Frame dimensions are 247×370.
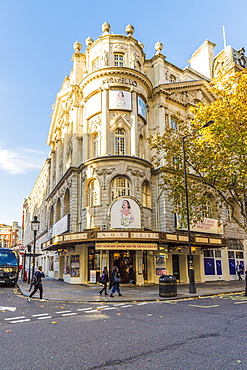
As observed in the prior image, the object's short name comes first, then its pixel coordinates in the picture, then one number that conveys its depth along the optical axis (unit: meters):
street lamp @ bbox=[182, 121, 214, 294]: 17.72
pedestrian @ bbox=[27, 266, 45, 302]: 15.06
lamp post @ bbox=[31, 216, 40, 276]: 23.86
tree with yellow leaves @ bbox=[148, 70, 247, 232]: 17.88
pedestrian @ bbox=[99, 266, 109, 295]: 17.02
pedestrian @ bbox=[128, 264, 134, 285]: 23.89
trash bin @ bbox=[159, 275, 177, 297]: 15.84
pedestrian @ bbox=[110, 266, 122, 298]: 16.41
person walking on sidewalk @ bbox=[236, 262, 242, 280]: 31.02
